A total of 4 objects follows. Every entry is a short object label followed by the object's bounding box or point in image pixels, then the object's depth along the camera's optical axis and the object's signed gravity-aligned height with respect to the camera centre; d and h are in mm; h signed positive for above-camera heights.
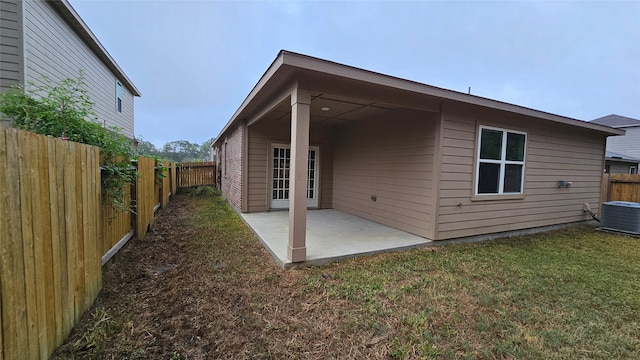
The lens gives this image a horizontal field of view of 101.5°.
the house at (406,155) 3665 +345
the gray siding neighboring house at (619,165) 11727 +602
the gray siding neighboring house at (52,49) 4684 +2586
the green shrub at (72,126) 2438 +351
